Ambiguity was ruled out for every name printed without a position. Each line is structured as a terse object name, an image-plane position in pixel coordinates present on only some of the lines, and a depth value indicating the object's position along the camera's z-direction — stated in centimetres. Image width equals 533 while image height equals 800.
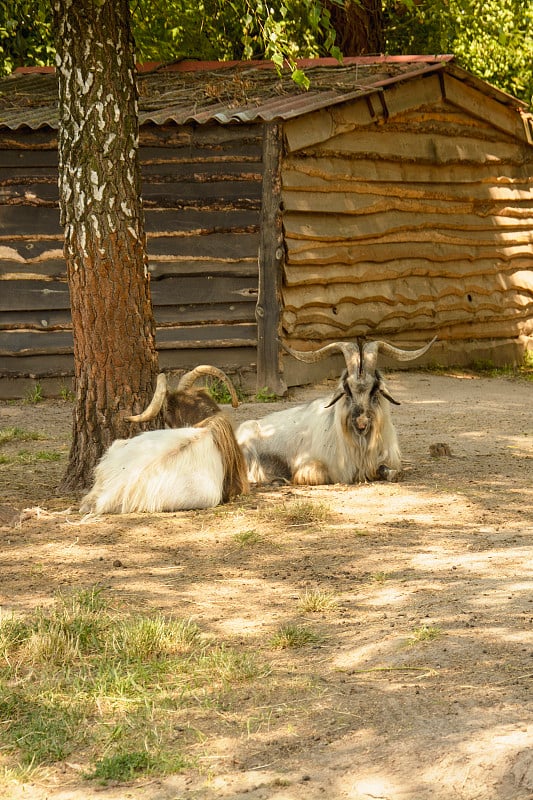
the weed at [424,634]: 962
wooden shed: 2544
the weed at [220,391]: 2508
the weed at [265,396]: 2505
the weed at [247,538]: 1348
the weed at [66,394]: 2611
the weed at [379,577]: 1162
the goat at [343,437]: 1712
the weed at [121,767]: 755
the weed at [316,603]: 1073
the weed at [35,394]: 2602
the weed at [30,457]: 1906
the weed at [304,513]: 1456
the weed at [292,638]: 982
